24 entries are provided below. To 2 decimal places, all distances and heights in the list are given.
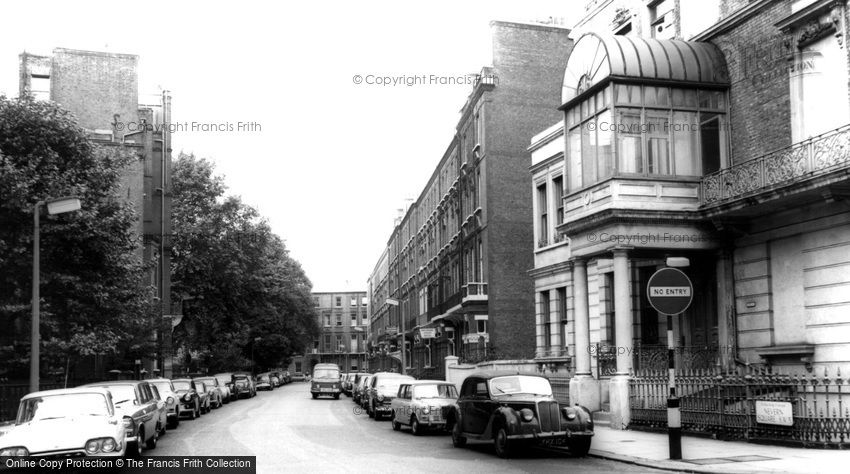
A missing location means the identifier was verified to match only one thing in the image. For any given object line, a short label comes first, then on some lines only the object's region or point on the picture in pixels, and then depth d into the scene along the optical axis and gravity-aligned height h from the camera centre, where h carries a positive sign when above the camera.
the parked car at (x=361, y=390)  37.06 -2.99
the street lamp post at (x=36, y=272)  19.84 +1.29
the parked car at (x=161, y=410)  22.19 -2.19
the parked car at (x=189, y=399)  31.55 -2.69
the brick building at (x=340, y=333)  145.12 -1.63
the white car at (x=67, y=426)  13.12 -1.58
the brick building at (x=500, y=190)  38.69 +6.16
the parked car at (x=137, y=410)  16.19 -1.77
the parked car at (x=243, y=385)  55.40 -3.94
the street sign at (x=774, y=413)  15.55 -1.73
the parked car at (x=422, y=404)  22.00 -2.12
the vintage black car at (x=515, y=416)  15.84 -1.78
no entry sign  14.86 +0.48
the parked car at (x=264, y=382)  75.88 -5.00
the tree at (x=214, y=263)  54.66 +3.97
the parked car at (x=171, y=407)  26.37 -2.49
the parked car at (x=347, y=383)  60.62 -4.24
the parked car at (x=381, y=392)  28.62 -2.34
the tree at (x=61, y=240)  25.78 +2.66
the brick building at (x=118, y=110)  46.28 +11.69
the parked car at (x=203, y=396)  35.84 -2.94
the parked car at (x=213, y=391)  41.00 -3.13
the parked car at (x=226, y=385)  46.72 -3.38
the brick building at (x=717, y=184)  18.27 +3.09
